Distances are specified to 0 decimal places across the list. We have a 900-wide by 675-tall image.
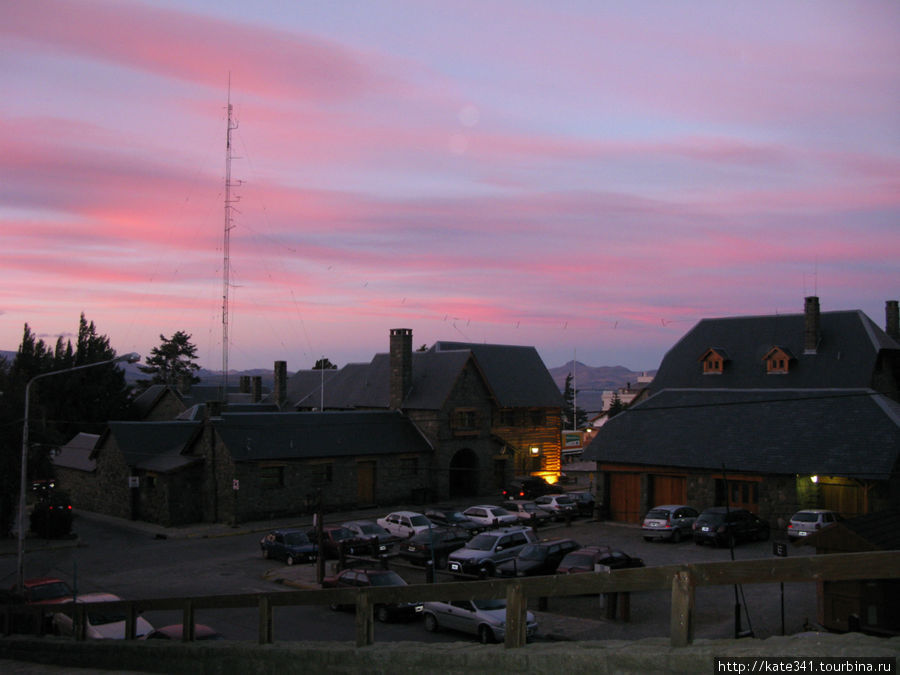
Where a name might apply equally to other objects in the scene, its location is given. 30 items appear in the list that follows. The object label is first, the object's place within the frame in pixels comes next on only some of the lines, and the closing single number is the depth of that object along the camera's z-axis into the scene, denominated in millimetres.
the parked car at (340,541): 34625
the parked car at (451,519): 40381
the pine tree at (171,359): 118062
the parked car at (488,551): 29844
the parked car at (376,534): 35656
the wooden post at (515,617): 7324
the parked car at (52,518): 40625
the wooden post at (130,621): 14336
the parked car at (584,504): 46219
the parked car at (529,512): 42875
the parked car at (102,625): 18516
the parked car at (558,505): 44156
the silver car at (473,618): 20312
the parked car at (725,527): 34438
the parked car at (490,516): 41125
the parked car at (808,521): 33844
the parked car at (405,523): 39906
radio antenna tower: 48534
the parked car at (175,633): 14755
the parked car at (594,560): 27250
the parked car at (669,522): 36406
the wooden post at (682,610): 6176
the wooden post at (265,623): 10469
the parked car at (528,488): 53562
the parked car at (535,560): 29078
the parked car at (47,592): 24516
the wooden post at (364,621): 9055
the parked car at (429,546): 33188
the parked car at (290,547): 34406
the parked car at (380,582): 23422
